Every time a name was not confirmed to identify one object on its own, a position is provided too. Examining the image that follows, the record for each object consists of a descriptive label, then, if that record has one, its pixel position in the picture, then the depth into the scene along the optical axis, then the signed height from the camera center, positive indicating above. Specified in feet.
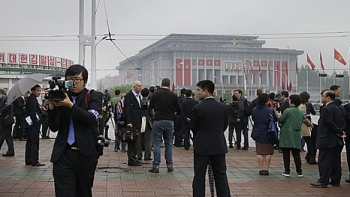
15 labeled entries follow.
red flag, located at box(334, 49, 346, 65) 131.75 +10.03
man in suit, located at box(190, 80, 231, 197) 22.12 -2.14
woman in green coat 31.96 -2.25
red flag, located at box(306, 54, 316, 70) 162.01 +10.74
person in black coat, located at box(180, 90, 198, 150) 46.70 -1.66
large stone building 297.22 +19.65
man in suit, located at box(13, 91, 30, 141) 39.93 -1.70
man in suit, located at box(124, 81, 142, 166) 34.50 -0.88
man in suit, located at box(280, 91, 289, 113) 44.83 -0.44
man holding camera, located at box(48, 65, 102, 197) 15.62 -1.37
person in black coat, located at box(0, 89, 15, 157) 36.83 -1.51
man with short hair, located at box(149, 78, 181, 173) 32.37 -1.46
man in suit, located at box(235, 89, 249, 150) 48.83 -2.72
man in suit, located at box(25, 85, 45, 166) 34.73 -2.26
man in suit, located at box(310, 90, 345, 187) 28.27 -2.32
